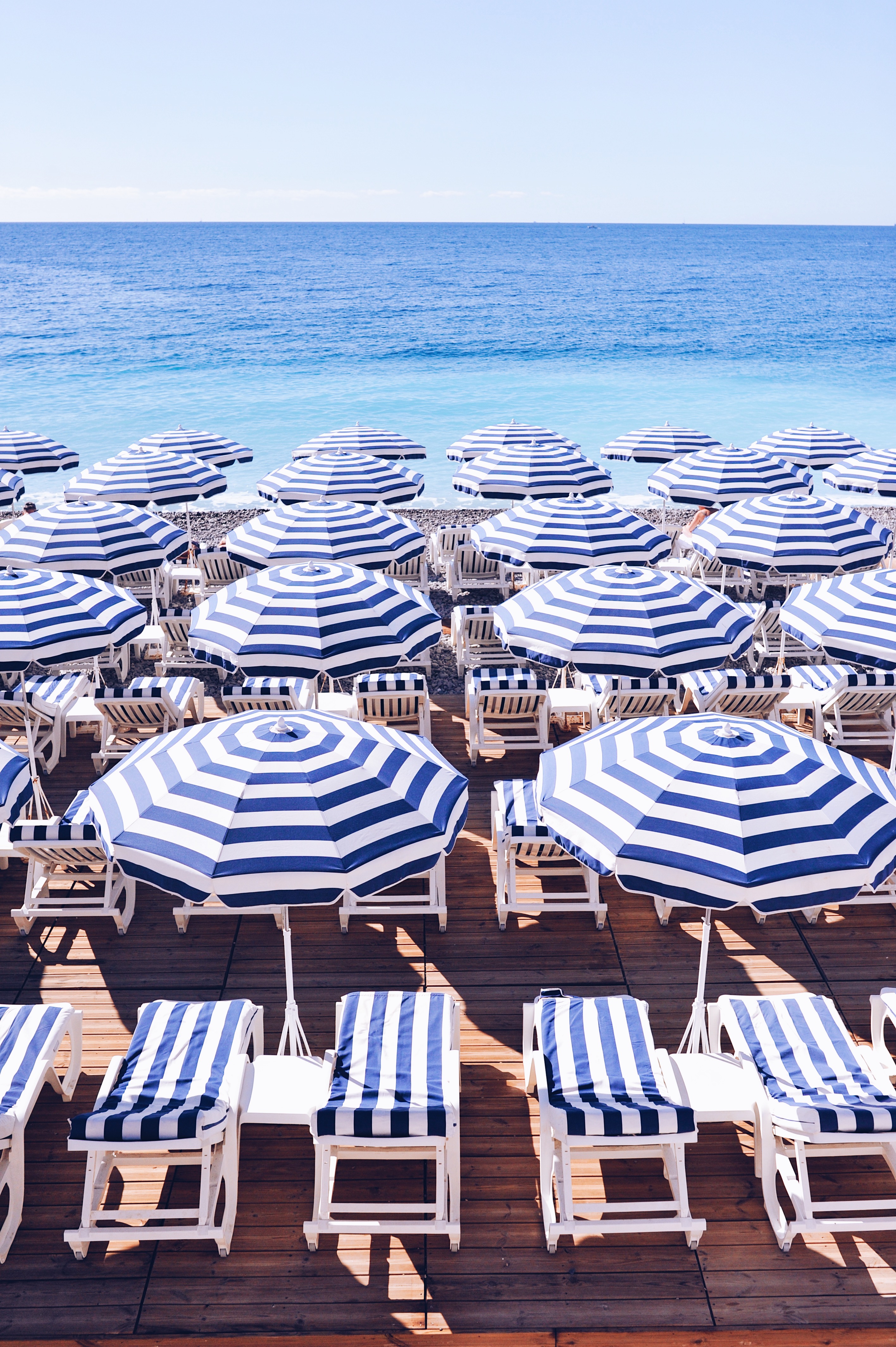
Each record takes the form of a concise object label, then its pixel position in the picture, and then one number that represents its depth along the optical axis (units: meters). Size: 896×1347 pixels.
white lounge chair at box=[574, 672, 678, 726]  8.10
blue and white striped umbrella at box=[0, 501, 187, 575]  8.87
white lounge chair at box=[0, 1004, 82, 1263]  4.14
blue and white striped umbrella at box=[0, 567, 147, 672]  6.44
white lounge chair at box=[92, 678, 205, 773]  8.04
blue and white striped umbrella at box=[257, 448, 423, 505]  12.12
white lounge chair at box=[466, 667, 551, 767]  8.15
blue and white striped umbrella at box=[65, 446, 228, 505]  12.19
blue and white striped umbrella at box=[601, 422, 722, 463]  14.88
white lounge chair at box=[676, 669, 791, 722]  8.20
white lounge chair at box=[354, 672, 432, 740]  8.24
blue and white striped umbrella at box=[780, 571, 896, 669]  6.79
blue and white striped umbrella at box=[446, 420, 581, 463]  14.92
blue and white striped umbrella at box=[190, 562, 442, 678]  6.45
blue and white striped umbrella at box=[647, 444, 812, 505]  12.27
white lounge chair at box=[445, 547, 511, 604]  12.71
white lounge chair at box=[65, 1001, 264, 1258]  3.94
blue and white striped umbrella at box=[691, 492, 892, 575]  9.31
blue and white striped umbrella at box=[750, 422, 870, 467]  14.81
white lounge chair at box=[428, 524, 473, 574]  13.42
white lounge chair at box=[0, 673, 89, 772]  8.09
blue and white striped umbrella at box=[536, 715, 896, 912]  3.89
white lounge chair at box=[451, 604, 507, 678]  9.90
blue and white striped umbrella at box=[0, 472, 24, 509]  13.41
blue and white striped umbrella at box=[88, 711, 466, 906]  3.94
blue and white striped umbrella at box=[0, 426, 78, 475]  15.03
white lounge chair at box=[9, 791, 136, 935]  5.90
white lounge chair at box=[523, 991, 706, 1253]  3.96
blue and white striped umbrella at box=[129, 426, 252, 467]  14.80
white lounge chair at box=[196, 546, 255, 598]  12.12
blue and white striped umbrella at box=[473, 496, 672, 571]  9.20
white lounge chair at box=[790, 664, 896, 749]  8.20
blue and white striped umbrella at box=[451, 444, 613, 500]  12.39
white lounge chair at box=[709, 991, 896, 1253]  3.98
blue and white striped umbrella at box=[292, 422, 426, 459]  15.03
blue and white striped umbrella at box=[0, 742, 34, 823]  5.33
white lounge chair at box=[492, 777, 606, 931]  6.08
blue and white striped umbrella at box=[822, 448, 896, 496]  13.52
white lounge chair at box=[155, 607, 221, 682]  10.17
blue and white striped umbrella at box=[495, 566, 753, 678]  6.54
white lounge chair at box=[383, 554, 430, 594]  12.30
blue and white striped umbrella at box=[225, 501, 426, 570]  8.72
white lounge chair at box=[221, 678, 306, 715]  8.00
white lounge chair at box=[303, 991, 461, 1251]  3.95
